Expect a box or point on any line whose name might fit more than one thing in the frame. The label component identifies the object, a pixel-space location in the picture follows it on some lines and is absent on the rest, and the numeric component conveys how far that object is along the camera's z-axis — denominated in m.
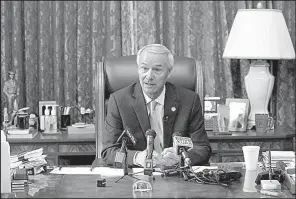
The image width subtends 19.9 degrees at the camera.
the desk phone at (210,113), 6.33
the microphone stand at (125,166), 4.05
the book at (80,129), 6.19
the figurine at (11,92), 6.54
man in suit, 4.94
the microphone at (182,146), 4.03
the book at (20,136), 5.94
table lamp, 6.36
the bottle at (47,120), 6.32
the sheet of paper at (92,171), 4.19
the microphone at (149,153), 4.01
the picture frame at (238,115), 6.28
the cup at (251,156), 4.18
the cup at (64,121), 6.57
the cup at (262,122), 6.15
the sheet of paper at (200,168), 4.27
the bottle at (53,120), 6.34
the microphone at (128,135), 4.01
